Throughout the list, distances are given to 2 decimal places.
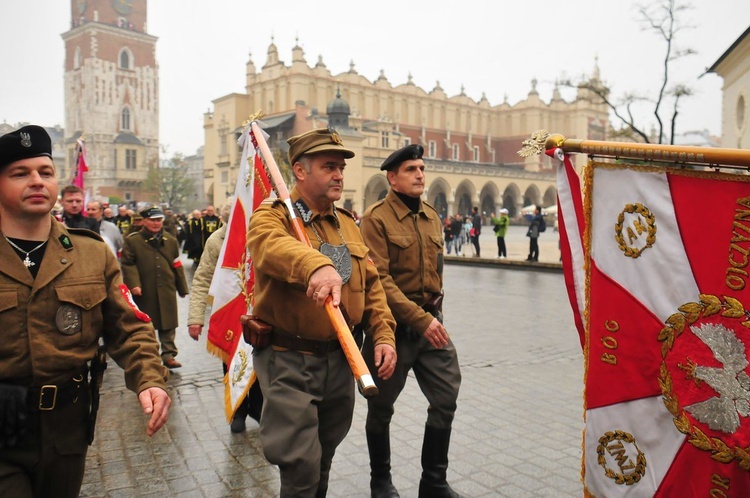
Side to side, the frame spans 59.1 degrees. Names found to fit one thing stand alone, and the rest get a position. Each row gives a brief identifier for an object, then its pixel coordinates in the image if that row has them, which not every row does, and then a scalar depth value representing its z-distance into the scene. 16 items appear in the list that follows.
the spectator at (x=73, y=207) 8.35
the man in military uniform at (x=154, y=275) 7.98
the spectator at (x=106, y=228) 9.52
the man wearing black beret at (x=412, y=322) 4.25
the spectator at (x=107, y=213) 17.34
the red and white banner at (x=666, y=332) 2.58
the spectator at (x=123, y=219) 19.64
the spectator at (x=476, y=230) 27.47
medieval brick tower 89.75
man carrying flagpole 3.17
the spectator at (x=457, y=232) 30.61
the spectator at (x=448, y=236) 29.92
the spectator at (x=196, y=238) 14.62
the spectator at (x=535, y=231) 22.29
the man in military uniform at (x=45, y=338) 2.55
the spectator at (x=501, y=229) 24.16
